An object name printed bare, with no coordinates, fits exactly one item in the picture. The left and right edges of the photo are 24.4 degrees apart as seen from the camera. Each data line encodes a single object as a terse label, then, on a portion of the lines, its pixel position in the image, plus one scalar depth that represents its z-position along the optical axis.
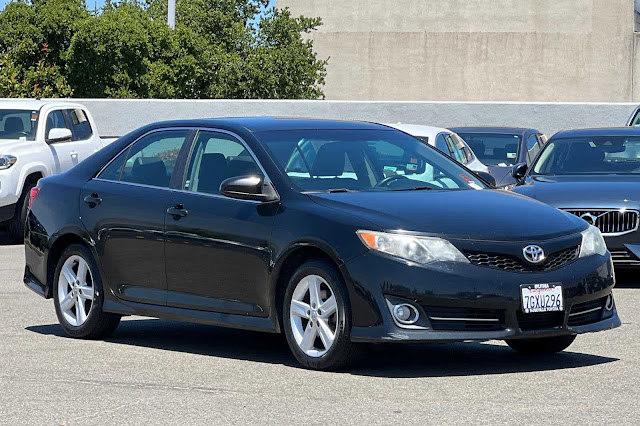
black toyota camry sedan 8.16
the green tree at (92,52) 40.44
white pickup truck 18.86
